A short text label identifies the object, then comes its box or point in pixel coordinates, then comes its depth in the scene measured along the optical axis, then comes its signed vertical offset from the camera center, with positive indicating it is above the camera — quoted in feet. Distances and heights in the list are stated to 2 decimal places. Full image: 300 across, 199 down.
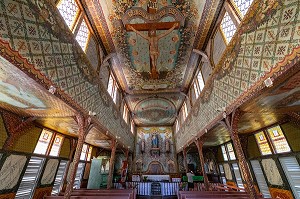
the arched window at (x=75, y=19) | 16.24 +18.02
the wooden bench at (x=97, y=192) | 17.19 -2.33
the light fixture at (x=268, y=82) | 10.24 +6.12
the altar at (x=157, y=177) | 49.06 -1.37
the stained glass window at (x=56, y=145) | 26.37 +4.90
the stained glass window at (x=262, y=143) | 24.72 +4.95
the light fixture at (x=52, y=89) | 11.35 +6.19
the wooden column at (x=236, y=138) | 13.14 +3.47
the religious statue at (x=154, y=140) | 56.38 +12.08
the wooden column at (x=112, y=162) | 26.85 +1.87
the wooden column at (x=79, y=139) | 14.53 +3.54
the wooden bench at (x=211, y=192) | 16.72 -2.17
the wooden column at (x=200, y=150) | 25.71 +3.89
